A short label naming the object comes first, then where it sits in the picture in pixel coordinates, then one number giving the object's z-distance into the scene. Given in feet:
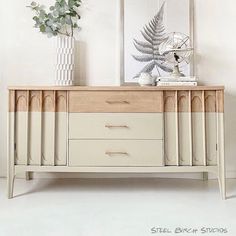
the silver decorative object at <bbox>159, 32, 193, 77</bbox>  6.92
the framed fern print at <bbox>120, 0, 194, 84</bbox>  7.29
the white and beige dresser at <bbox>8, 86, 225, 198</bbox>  5.63
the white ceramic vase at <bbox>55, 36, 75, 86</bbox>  6.61
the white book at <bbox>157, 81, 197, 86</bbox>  6.16
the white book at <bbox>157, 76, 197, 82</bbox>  6.25
